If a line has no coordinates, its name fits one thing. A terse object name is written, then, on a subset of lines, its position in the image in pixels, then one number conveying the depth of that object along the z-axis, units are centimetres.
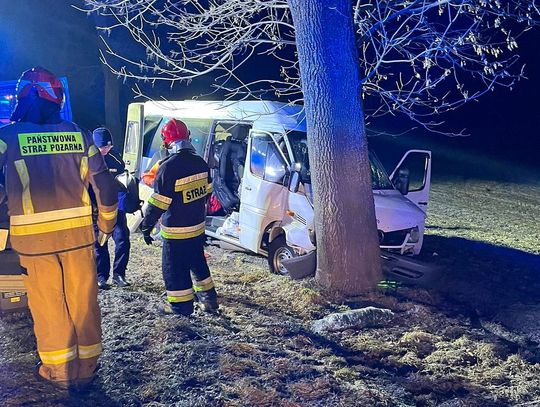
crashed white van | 706
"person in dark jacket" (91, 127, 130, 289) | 638
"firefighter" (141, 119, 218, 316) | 513
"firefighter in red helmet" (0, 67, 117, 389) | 380
